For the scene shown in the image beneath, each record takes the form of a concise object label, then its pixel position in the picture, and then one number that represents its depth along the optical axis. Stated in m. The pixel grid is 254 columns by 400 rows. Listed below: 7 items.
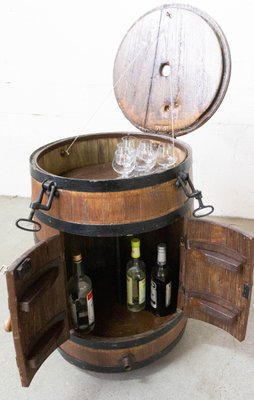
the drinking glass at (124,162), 1.39
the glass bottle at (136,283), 1.49
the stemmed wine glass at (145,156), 1.42
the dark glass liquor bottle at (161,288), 1.46
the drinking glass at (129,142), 1.50
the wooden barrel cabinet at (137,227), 1.09
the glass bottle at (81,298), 1.41
